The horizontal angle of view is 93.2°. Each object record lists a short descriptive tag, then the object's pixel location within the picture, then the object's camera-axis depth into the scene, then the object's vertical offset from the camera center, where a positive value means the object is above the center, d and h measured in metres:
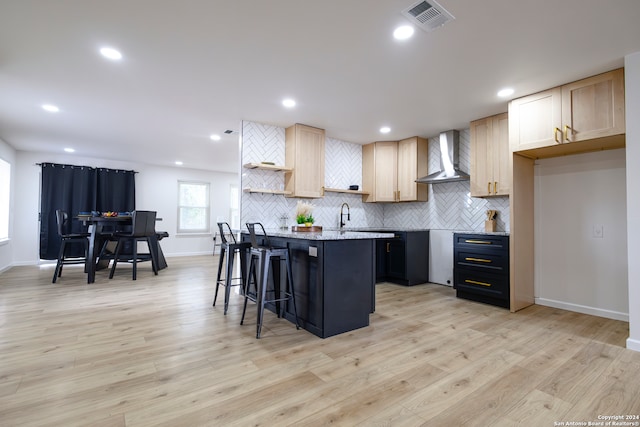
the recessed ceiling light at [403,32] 2.29 +1.46
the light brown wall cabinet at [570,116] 2.82 +1.10
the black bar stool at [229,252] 3.41 -0.38
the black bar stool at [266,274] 2.75 -0.53
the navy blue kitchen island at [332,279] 2.74 -0.56
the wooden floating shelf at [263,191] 4.27 +0.42
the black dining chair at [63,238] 5.04 -0.36
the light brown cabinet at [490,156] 3.92 +0.88
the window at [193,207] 8.63 +0.36
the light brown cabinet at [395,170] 5.20 +0.92
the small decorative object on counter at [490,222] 4.24 +0.00
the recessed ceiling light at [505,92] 3.29 +1.45
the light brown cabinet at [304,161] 4.53 +0.91
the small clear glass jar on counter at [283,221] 4.73 -0.02
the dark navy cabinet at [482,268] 3.64 -0.58
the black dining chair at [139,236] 5.32 -0.32
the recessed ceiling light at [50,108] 3.91 +1.45
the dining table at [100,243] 4.93 -0.45
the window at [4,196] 5.86 +0.43
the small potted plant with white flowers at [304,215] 3.65 +0.06
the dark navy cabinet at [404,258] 4.88 -0.62
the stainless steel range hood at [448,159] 4.66 +0.98
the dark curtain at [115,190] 7.21 +0.68
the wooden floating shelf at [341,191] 5.07 +0.52
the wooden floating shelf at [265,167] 4.25 +0.77
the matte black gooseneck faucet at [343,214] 5.45 +0.12
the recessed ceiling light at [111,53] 2.61 +1.46
